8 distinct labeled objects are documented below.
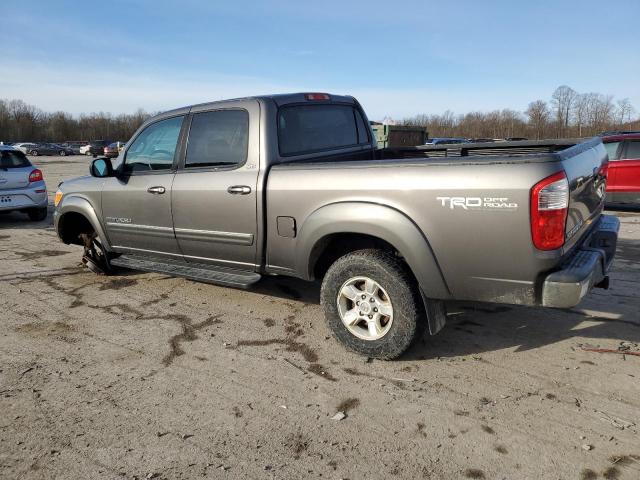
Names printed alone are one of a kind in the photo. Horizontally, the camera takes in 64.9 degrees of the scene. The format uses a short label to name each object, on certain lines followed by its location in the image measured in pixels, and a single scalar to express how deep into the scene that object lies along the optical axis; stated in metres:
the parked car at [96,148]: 51.71
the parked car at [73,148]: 59.62
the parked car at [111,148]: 37.93
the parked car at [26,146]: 56.53
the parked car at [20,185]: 9.51
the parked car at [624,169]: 9.48
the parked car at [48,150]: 56.47
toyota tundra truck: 2.94
